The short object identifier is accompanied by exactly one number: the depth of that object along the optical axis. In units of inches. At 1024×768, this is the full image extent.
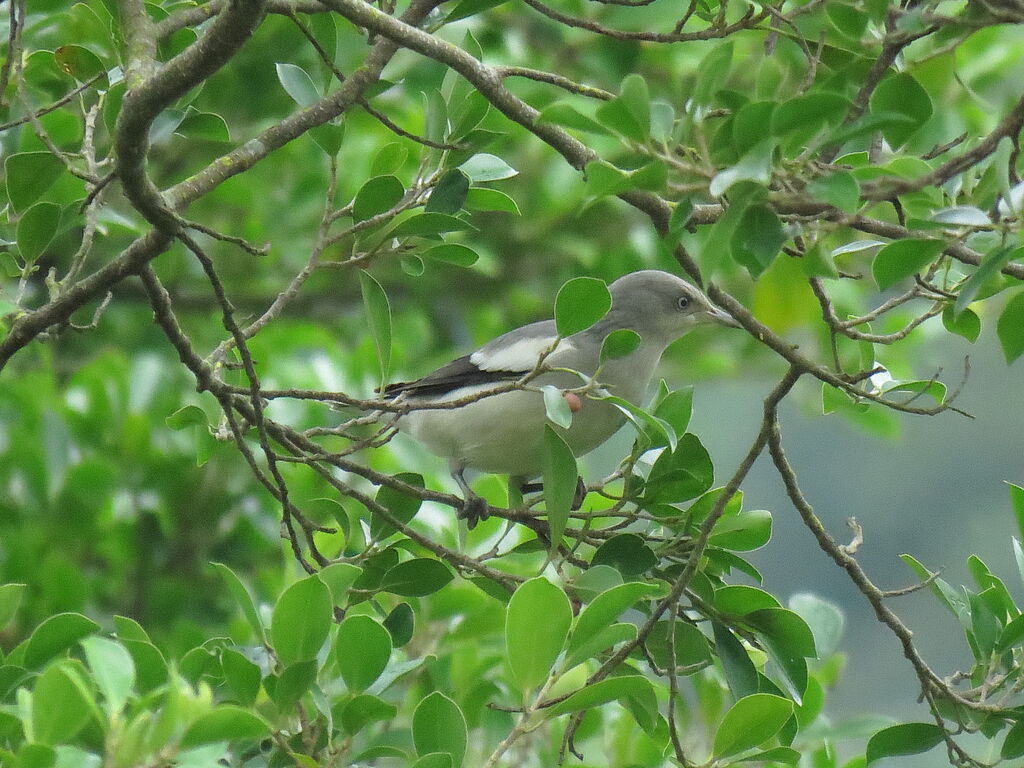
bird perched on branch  319.3
